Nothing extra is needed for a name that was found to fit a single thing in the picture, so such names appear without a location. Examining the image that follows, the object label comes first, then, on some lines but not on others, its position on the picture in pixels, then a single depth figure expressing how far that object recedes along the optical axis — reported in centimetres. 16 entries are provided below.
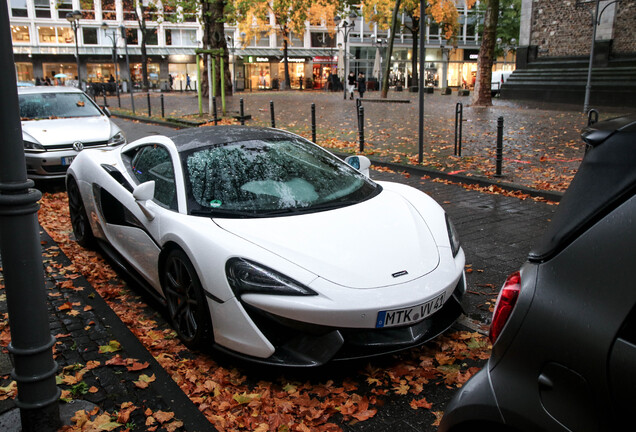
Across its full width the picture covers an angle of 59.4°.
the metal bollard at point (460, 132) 1095
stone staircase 2145
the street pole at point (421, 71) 1022
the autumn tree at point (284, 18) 4234
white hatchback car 911
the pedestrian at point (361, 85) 3341
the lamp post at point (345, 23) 3216
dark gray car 146
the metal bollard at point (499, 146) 903
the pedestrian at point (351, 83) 3328
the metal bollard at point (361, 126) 1216
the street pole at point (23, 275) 253
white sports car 324
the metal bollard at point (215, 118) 1892
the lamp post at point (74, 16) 3084
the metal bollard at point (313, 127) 1342
